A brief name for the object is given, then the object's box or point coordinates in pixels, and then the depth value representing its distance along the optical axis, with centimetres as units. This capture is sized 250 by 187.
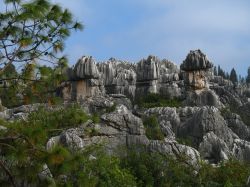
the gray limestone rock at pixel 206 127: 3338
